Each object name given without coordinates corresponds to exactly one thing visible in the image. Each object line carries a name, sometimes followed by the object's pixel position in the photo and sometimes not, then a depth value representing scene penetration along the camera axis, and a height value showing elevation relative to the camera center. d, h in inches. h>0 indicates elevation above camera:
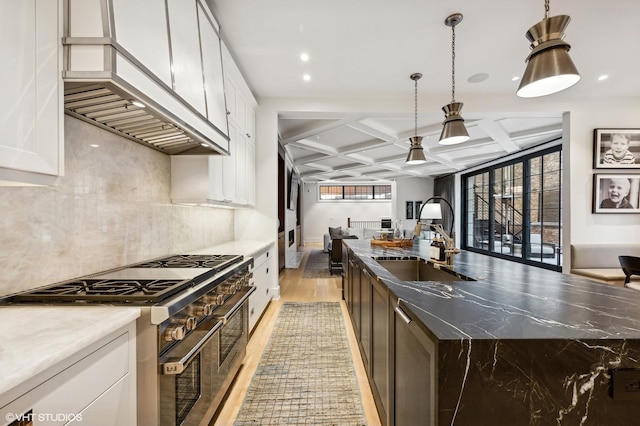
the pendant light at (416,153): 122.4 +27.0
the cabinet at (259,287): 109.8 -33.7
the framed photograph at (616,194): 151.8 +10.5
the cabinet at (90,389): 26.7 -19.9
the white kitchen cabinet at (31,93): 32.7 +15.7
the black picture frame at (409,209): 432.5 +6.1
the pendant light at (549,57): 54.1 +31.7
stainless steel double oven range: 41.7 -20.2
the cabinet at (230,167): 89.3 +17.1
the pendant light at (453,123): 89.8 +29.7
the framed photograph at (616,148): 151.6 +36.1
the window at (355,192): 487.5 +37.4
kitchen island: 31.0 -17.1
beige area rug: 68.0 -50.3
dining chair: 112.2 -22.1
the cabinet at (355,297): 95.7 -30.9
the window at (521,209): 219.3 +3.5
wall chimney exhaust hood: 41.3 +25.7
